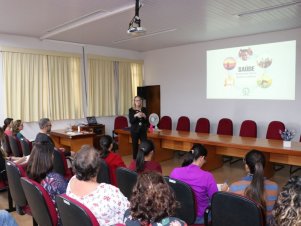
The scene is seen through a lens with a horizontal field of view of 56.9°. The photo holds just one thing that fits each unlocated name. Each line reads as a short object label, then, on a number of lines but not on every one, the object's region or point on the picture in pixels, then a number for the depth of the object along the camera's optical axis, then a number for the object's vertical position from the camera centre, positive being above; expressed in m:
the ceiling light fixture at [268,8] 3.89 +1.39
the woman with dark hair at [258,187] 2.00 -0.64
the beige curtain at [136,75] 8.18 +0.81
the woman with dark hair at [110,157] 3.02 -0.61
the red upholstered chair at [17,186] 2.57 -0.79
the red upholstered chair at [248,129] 5.44 -0.53
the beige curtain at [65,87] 6.47 +0.38
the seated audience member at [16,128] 4.86 -0.43
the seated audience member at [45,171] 2.23 -0.57
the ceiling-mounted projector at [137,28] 3.66 +1.01
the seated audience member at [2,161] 3.35 -0.69
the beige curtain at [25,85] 5.81 +0.40
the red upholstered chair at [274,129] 5.11 -0.51
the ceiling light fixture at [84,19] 4.14 +1.42
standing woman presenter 5.27 -0.37
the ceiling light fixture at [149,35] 5.56 +1.47
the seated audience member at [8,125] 4.99 -0.38
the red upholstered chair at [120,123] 7.03 -0.51
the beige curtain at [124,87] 7.79 +0.45
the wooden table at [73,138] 5.65 -0.73
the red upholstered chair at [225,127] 5.84 -0.53
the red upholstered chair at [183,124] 6.67 -0.52
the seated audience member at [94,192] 1.74 -0.58
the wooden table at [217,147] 4.05 -0.74
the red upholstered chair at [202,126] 6.23 -0.53
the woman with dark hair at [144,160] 2.72 -0.58
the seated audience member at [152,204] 1.36 -0.50
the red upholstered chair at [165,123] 6.99 -0.52
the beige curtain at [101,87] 7.17 +0.42
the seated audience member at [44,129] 3.99 -0.38
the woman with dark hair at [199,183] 2.32 -0.67
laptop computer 6.88 -0.44
